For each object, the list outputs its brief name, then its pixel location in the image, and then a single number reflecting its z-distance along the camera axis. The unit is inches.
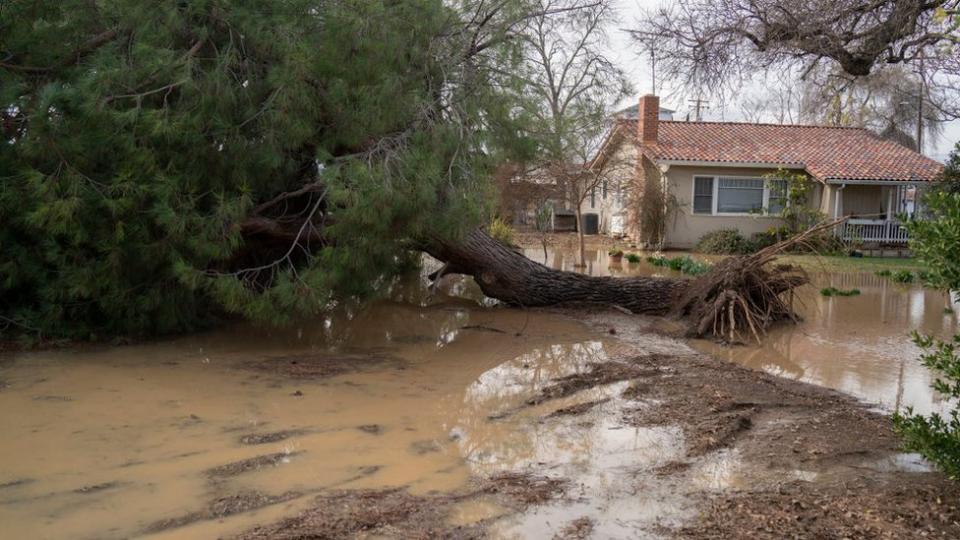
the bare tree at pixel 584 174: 887.1
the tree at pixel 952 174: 804.6
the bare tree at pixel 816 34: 385.4
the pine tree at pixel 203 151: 354.0
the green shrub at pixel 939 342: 185.3
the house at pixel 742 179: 1031.0
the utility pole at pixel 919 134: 1610.2
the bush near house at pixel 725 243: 996.6
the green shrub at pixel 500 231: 900.6
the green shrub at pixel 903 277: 747.4
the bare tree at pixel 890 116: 1269.7
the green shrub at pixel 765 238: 998.4
